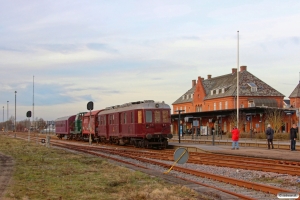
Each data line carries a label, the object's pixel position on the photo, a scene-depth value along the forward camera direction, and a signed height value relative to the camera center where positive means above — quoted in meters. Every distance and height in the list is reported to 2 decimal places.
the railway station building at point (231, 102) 60.87 +4.14
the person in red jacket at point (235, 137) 29.11 -0.87
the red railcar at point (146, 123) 30.92 +0.14
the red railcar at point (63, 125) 57.19 +0.14
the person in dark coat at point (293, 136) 27.06 -0.80
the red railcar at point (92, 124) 43.75 +0.18
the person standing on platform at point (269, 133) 29.09 -0.64
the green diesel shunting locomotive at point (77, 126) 51.88 -0.01
